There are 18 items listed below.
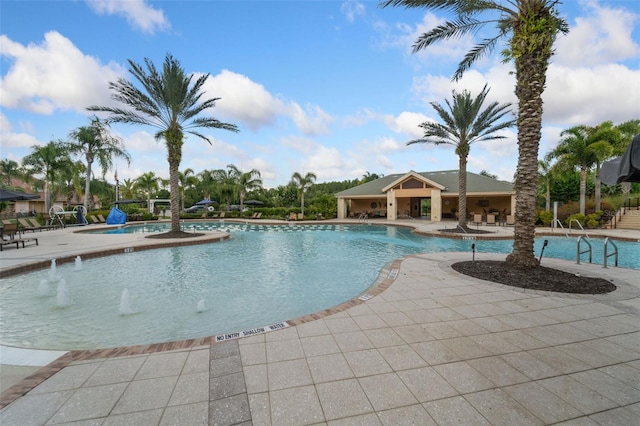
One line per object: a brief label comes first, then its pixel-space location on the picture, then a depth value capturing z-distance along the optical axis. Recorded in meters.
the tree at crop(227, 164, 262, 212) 34.55
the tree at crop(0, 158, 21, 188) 31.98
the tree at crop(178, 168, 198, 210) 36.98
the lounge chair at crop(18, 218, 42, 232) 16.46
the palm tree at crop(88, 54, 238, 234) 13.60
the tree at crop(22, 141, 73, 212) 23.55
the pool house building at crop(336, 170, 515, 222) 24.42
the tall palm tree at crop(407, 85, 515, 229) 15.65
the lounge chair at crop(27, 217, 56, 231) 17.09
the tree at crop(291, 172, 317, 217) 31.83
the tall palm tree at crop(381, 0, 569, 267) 6.46
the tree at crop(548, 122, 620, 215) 17.94
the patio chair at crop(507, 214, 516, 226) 20.83
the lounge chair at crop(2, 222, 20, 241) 11.36
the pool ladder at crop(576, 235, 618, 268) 7.38
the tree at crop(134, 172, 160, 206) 42.16
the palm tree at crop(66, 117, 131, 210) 23.88
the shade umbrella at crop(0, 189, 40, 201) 11.19
